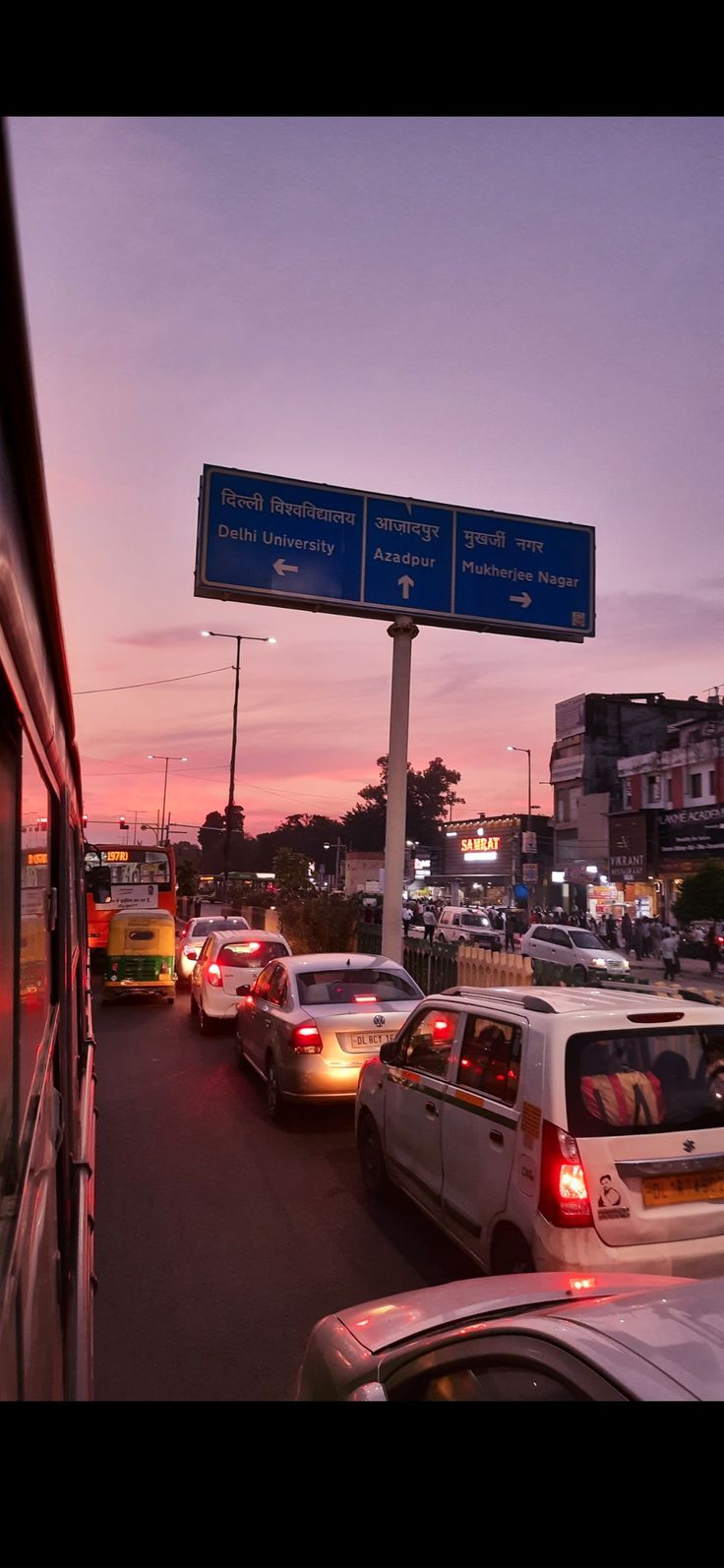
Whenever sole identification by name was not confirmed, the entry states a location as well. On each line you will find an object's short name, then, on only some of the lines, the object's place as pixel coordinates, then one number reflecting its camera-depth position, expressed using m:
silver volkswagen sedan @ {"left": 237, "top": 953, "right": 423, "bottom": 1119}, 8.29
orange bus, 25.20
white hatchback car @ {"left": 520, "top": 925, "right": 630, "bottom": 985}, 28.19
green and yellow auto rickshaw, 16.83
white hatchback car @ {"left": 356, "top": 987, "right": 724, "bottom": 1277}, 4.17
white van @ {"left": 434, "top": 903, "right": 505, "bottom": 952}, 37.06
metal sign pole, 13.80
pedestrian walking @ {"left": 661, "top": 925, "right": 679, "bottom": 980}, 28.58
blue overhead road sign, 12.40
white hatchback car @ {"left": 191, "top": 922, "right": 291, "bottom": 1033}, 13.75
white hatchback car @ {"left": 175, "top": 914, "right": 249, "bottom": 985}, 19.75
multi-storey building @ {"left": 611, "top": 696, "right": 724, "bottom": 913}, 42.59
